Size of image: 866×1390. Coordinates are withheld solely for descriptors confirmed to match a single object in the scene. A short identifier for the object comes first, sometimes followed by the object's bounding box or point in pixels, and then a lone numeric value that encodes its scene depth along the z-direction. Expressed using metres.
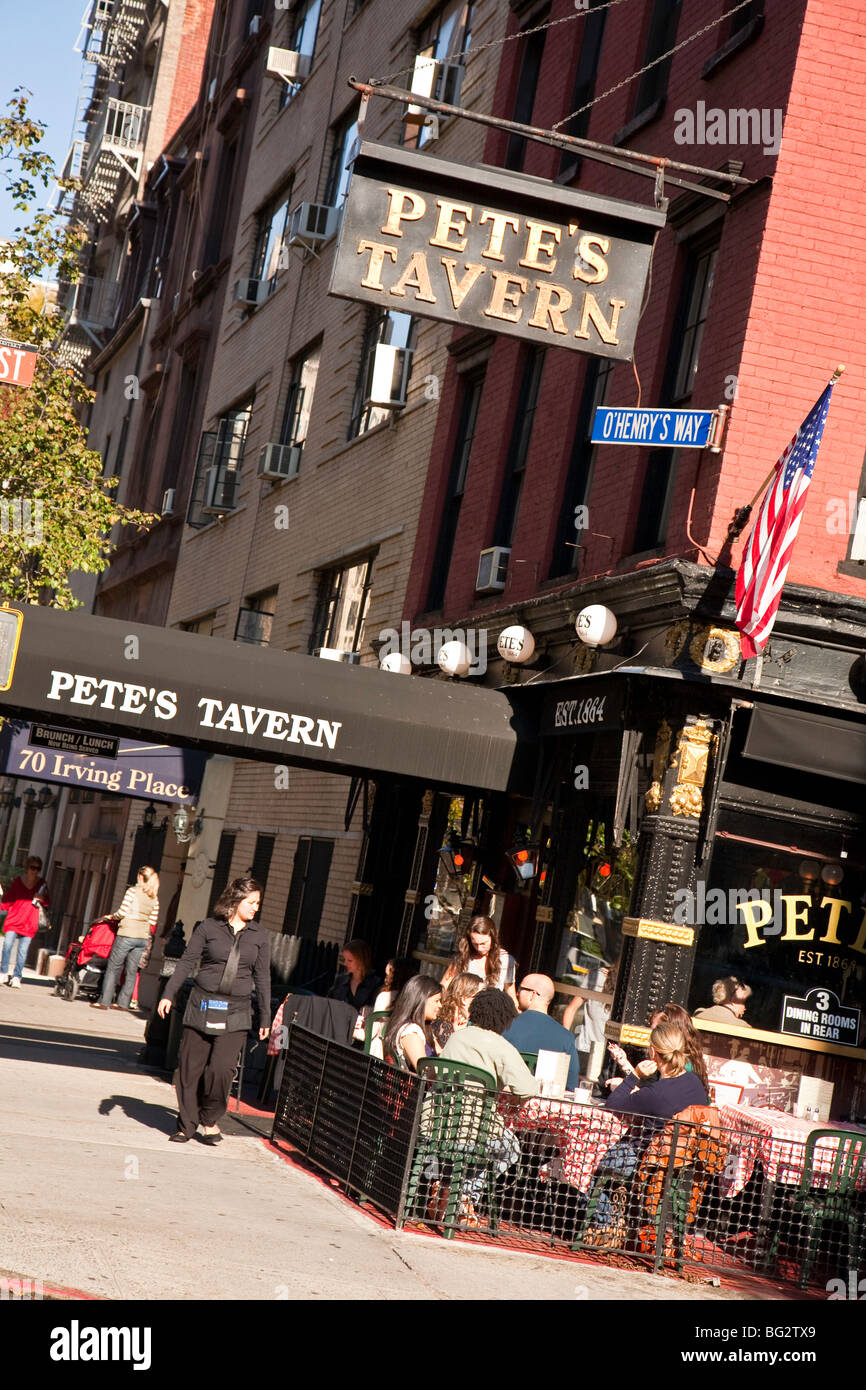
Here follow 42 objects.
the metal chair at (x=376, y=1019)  12.38
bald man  11.27
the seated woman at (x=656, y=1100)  9.38
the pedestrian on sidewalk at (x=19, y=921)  23.89
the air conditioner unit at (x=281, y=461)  24.19
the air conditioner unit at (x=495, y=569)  15.46
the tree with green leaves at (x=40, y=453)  20.61
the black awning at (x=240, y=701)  12.74
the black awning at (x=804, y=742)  11.31
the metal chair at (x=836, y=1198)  9.30
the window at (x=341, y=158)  24.28
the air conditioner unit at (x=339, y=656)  20.06
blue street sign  11.38
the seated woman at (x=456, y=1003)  11.21
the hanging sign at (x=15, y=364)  13.82
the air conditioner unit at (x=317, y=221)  24.19
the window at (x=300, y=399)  24.66
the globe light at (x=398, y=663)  17.05
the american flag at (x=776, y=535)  10.20
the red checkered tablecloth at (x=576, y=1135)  9.37
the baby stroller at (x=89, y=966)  23.84
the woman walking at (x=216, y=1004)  11.42
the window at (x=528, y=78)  17.61
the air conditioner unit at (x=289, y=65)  27.24
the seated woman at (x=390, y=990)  12.27
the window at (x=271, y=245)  27.61
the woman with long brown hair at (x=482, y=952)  12.45
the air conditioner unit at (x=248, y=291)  27.95
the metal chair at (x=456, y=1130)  9.25
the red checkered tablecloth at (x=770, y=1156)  9.36
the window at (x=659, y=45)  14.24
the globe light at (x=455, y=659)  15.32
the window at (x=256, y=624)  24.34
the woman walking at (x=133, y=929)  22.75
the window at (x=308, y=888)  20.01
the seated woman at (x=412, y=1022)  10.81
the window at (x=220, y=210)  32.97
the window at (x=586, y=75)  15.68
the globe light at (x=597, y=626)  12.31
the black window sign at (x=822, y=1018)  11.52
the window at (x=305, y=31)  27.53
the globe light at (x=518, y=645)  14.09
